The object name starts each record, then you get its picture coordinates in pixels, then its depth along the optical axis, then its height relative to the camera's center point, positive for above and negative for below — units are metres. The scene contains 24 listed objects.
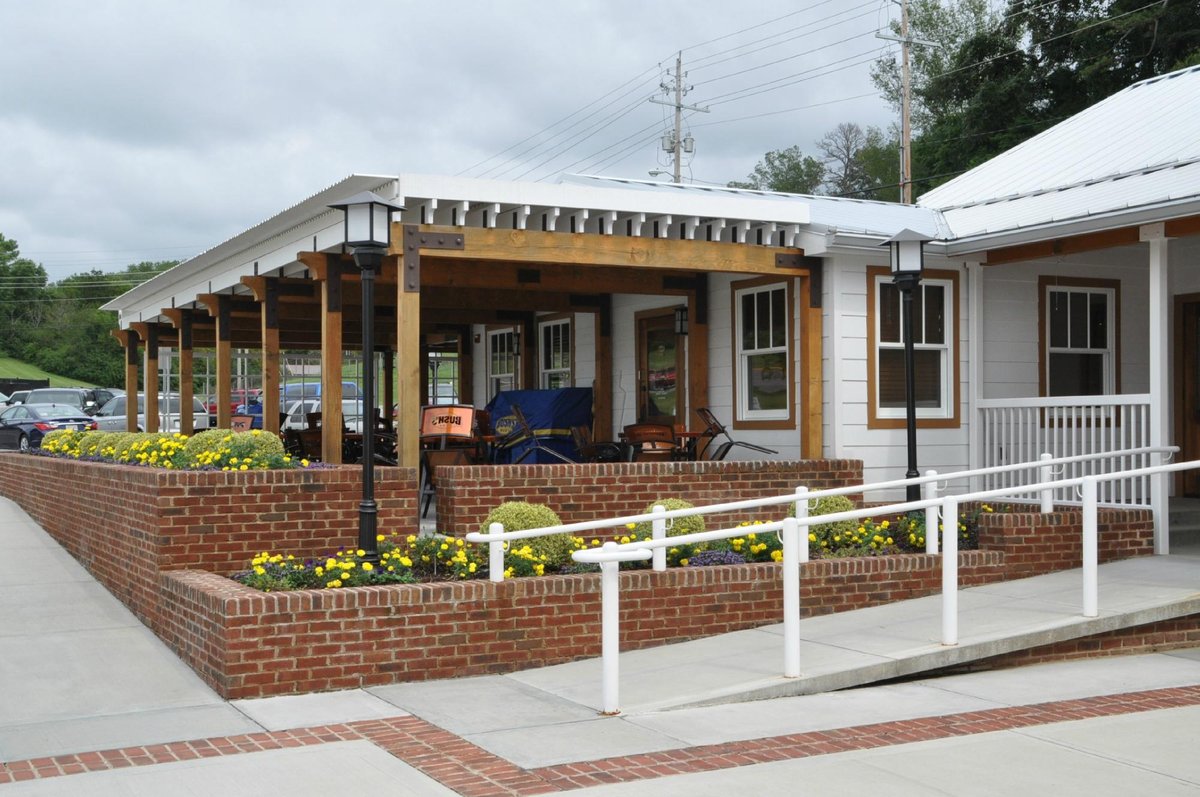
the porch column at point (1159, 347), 11.23 +0.54
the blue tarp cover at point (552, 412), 14.72 -0.02
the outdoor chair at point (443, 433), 12.66 -0.22
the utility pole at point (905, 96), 35.41 +8.86
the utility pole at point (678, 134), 45.12 +10.04
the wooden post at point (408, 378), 10.59 +0.28
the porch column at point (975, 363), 13.67 +0.49
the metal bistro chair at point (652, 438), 13.01 -0.30
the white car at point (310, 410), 31.78 +0.05
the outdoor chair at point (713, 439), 13.64 -0.35
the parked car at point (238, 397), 38.62 +0.50
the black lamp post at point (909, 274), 11.52 +1.25
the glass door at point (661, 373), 15.17 +0.46
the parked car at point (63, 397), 31.81 +0.41
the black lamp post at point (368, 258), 9.10 +1.14
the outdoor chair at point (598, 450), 13.95 -0.45
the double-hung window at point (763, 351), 13.66 +0.65
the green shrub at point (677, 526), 10.16 -0.94
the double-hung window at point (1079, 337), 14.30 +0.82
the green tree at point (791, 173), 67.31 +12.84
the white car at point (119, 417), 28.86 -0.11
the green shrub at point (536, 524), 9.45 -0.87
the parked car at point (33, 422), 27.75 -0.20
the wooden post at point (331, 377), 11.68 +0.33
